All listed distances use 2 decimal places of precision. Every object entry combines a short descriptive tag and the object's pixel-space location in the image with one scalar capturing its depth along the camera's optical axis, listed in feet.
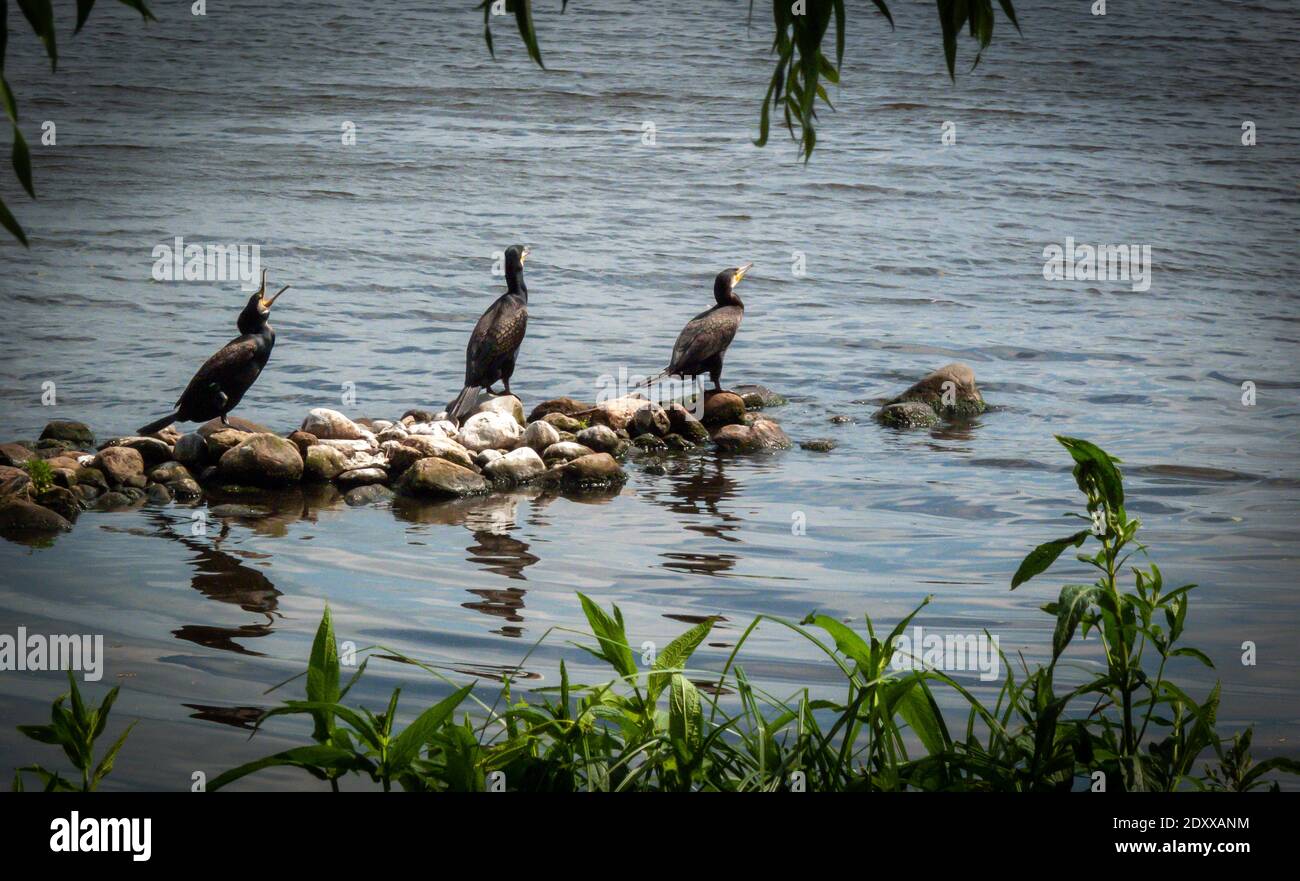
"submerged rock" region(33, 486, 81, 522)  43.11
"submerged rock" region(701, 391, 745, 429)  58.18
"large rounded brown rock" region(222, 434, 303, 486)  47.80
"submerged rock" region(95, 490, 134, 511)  44.88
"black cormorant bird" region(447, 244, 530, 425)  57.06
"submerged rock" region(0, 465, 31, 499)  43.64
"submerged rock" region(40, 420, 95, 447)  52.90
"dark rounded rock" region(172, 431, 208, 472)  49.21
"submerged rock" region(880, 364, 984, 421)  61.31
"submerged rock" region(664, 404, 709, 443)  55.98
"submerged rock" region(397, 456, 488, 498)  47.01
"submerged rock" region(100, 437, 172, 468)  49.47
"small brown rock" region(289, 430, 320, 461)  49.80
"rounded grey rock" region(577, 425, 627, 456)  52.90
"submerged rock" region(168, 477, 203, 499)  46.70
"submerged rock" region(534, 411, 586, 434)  55.36
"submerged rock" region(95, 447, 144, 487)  46.65
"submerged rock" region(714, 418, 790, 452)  54.60
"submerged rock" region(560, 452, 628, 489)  48.65
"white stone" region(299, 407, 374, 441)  51.75
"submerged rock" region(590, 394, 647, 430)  55.62
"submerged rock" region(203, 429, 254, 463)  49.16
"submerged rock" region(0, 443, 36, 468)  48.24
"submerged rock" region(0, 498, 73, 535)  41.75
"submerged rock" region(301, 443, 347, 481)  48.42
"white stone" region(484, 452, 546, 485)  49.01
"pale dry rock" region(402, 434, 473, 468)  48.96
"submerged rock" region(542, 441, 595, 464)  51.08
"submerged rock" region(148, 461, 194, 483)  47.14
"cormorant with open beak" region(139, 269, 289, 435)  51.57
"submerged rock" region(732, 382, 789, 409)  62.59
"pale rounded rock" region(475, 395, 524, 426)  55.98
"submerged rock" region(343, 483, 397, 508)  46.29
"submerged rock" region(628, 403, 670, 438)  55.21
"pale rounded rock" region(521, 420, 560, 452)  52.06
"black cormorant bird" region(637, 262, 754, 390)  59.72
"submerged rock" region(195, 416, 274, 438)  50.30
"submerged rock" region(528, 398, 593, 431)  57.36
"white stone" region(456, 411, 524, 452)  52.44
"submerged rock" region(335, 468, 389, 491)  47.60
